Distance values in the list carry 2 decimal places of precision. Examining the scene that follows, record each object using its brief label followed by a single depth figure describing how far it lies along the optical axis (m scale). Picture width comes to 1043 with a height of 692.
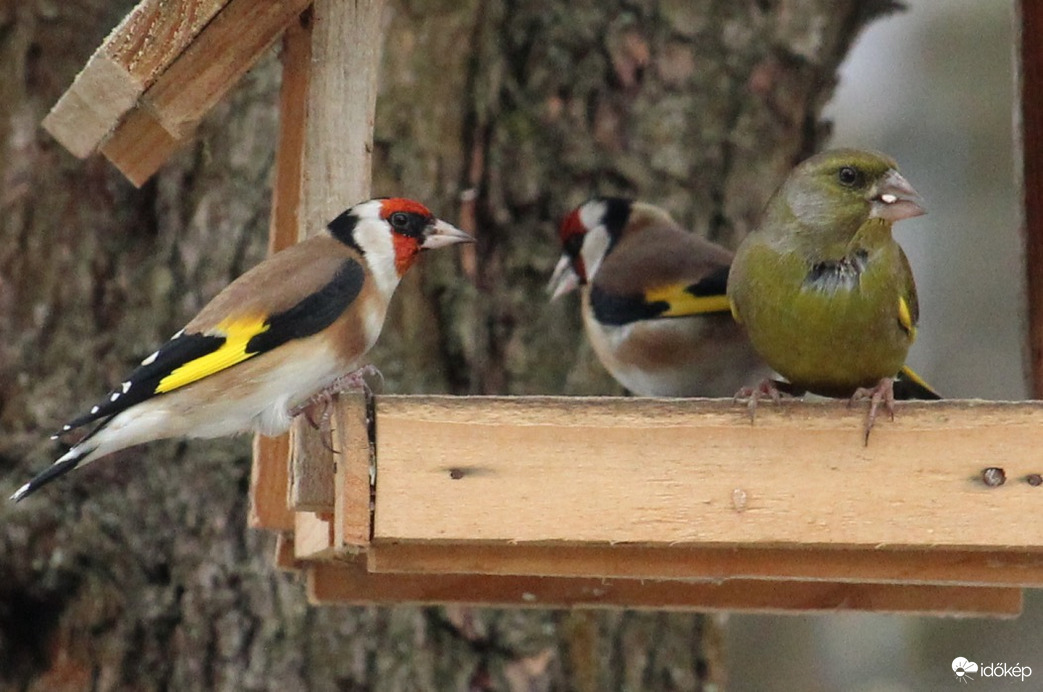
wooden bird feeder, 4.96
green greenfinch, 6.02
